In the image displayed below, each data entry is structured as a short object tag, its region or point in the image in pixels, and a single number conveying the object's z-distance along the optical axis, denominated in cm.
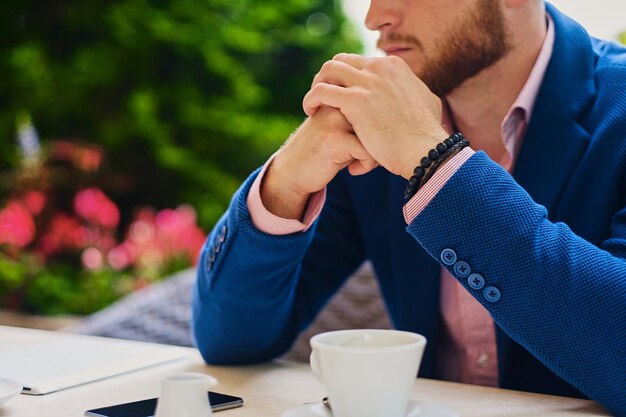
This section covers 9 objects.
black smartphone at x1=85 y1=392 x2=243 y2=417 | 117
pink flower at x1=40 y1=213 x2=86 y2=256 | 430
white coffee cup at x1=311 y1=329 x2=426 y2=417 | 106
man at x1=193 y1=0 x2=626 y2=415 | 123
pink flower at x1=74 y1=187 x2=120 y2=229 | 427
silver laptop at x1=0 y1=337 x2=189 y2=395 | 131
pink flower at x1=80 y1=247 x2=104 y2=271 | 415
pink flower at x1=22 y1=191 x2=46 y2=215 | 435
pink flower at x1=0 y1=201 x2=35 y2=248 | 420
